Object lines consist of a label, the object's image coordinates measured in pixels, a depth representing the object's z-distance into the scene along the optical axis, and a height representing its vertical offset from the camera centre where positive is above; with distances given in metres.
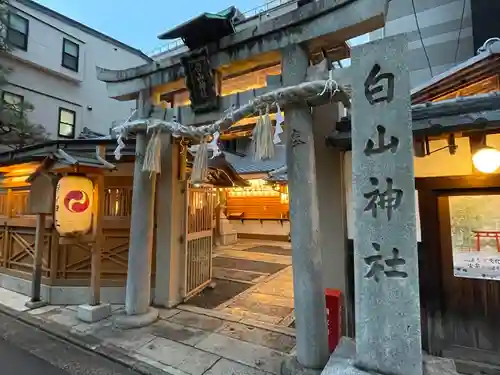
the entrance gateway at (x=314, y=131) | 2.88 +1.08
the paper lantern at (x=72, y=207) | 6.02 -0.01
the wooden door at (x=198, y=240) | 7.78 -1.02
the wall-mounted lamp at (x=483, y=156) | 4.04 +0.71
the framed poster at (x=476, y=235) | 4.42 -0.49
